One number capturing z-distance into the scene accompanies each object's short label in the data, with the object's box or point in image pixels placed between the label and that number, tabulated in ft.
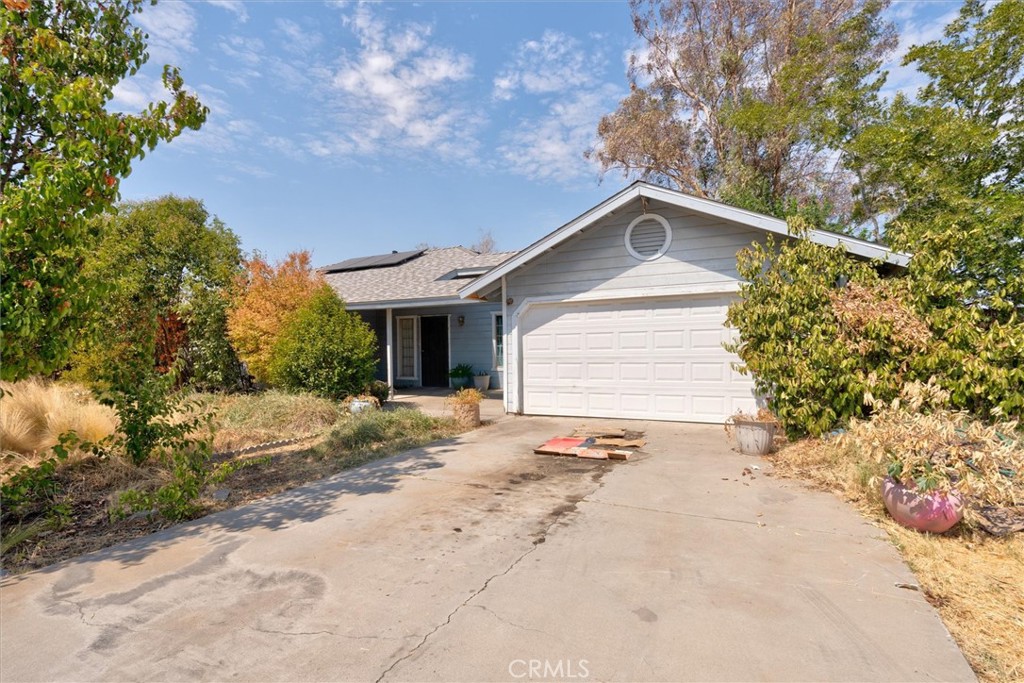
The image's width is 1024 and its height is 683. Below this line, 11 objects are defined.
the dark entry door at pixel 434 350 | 52.16
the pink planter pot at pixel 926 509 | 12.16
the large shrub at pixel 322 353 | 32.94
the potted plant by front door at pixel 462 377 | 48.55
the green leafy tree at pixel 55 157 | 11.70
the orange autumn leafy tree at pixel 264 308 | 35.58
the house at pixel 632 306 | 27.25
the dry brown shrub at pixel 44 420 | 18.88
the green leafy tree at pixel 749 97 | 51.75
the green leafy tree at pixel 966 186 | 17.89
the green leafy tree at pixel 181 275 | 37.32
